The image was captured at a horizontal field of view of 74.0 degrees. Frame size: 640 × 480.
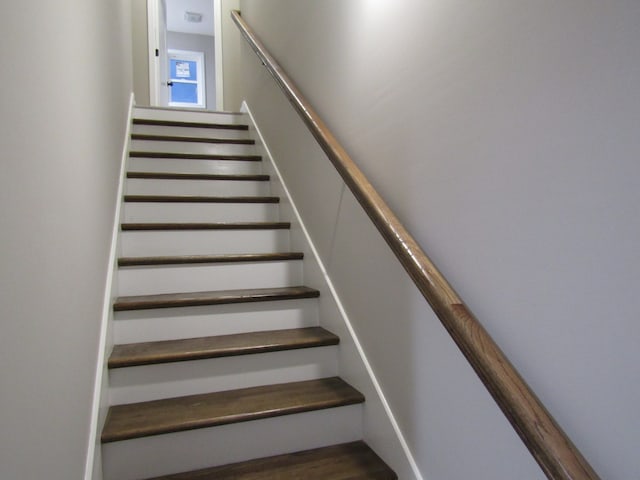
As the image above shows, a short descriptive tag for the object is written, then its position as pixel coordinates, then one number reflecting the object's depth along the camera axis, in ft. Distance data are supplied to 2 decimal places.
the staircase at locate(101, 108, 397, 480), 4.46
